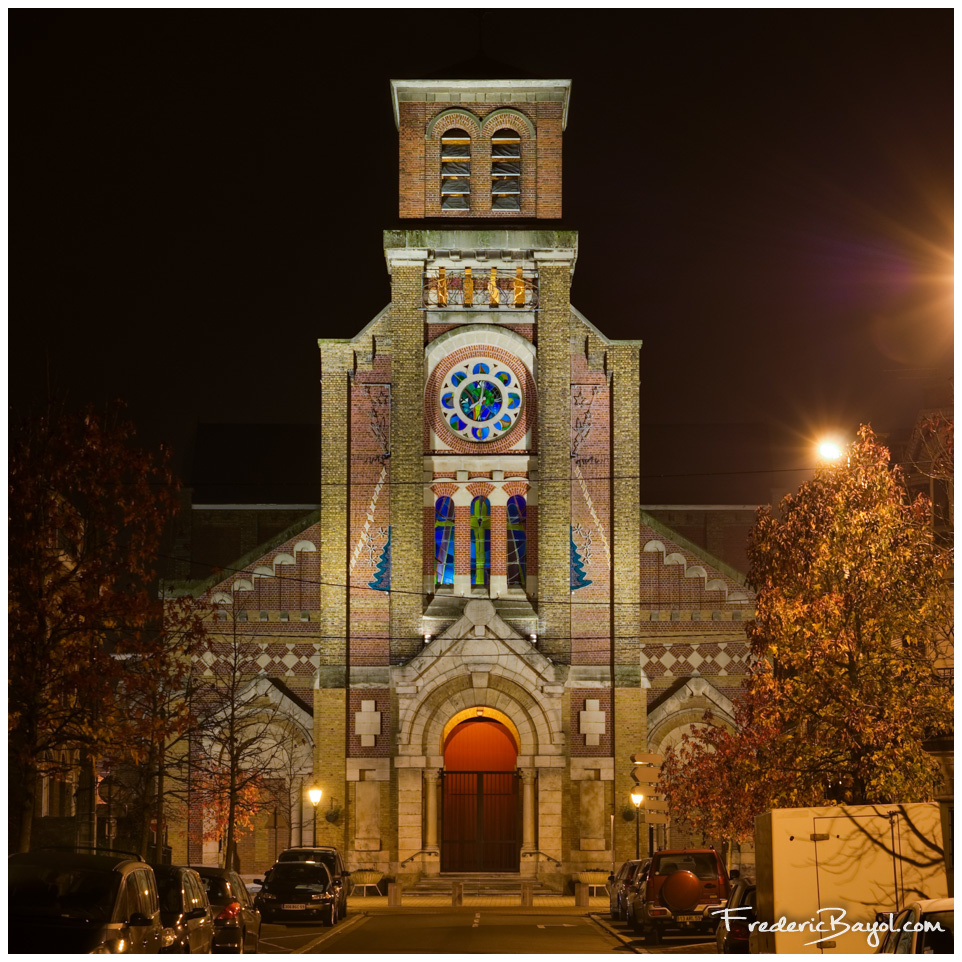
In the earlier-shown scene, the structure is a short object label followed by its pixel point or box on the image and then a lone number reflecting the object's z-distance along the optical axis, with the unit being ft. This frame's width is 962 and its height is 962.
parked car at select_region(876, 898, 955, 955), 44.29
